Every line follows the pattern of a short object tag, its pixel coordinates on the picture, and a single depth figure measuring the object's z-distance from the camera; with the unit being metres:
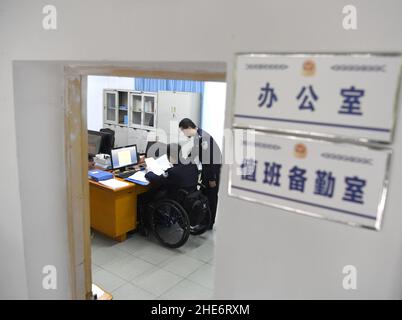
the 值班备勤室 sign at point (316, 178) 0.76
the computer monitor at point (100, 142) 4.11
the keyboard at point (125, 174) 3.75
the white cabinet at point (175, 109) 5.23
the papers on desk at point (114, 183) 3.41
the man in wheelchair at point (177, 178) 3.51
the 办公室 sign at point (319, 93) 0.72
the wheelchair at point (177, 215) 3.45
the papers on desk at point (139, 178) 3.60
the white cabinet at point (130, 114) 5.84
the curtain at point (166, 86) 5.36
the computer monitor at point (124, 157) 3.92
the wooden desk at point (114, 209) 3.47
